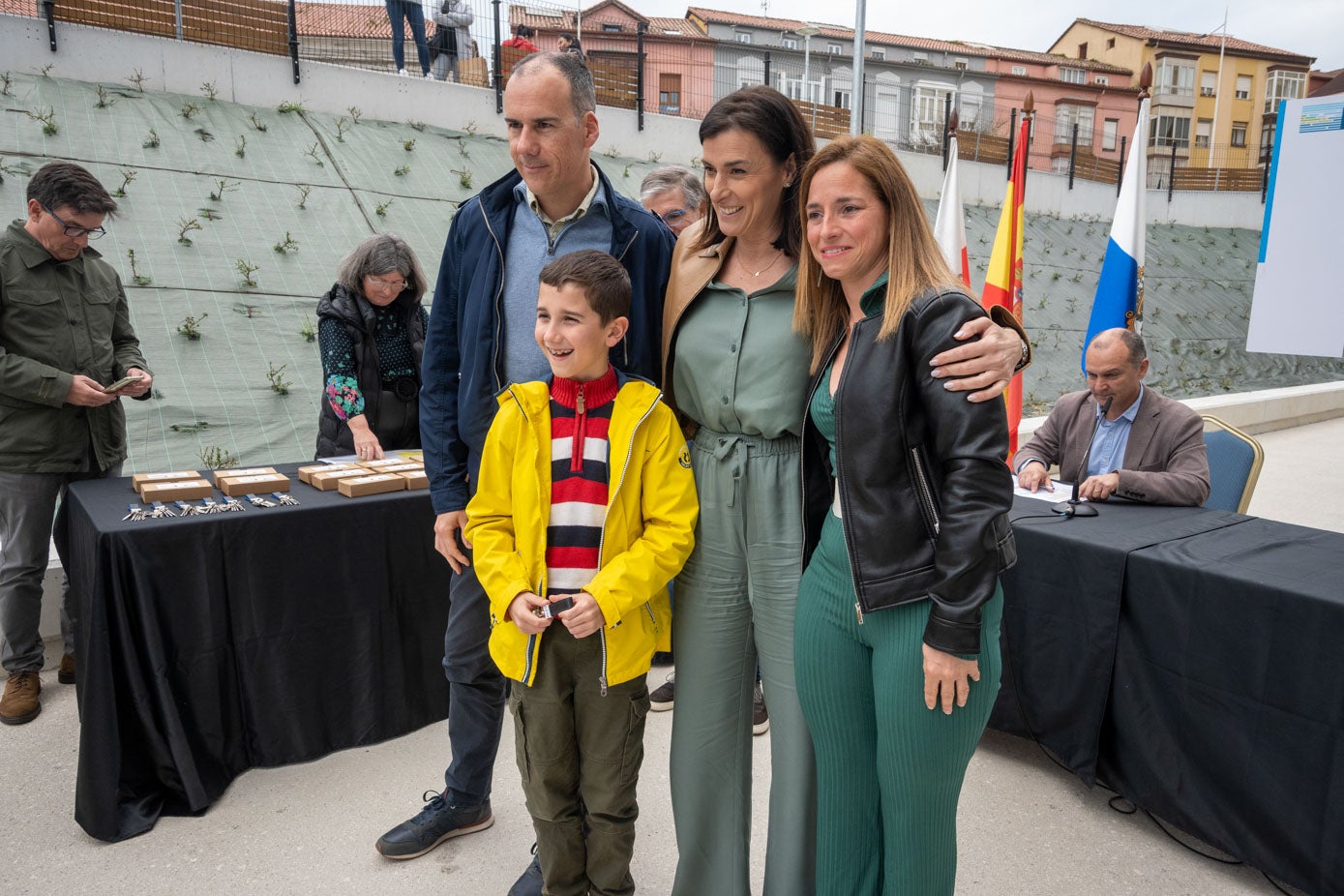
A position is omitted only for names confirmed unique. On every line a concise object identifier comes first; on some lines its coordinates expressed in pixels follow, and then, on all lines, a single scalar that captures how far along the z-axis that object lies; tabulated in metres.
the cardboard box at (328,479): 2.77
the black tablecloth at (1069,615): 2.41
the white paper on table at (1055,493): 2.95
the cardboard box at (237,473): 2.76
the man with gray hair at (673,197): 3.68
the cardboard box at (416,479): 2.79
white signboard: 3.54
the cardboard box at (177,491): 2.56
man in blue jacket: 1.77
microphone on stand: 2.68
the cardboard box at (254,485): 2.67
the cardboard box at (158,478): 2.68
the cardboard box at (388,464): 2.95
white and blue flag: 4.79
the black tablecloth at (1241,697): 1.96
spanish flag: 4.79
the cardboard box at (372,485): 2.68
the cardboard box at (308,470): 2.88
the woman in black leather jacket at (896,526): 1.32
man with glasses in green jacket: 2.82
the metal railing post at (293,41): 9.85
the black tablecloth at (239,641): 2.26
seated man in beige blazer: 2.83
